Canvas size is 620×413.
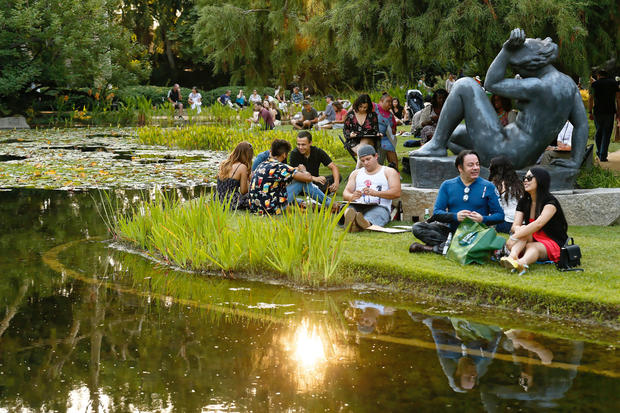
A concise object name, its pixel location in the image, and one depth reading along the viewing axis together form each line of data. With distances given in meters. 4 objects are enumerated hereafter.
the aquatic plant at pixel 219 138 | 15.88
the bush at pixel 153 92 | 36.28
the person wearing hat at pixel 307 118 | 21.27
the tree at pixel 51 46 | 25.72
